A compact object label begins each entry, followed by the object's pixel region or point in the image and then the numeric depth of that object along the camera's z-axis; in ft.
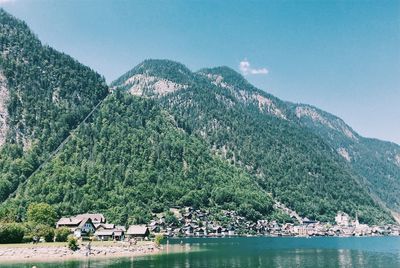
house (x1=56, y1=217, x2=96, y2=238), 562.66
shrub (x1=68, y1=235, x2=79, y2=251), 403.95
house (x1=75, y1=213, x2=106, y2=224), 639.39
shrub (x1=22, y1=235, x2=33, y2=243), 440.78
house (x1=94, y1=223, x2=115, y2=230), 596.70
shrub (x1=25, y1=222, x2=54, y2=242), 447.96
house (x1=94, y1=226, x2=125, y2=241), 547.49
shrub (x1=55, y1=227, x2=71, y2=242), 462.19
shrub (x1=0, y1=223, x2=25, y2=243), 418.51
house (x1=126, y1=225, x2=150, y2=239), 565.53
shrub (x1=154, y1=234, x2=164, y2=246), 491.88
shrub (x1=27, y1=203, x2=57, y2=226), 511.40
